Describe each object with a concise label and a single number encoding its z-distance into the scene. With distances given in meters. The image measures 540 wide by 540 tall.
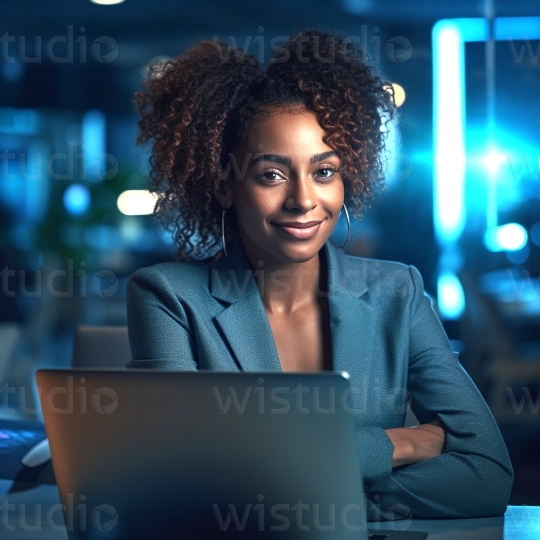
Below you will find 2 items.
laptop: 1.57
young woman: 1.94
